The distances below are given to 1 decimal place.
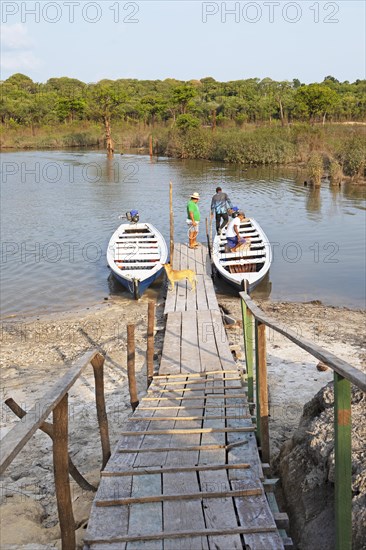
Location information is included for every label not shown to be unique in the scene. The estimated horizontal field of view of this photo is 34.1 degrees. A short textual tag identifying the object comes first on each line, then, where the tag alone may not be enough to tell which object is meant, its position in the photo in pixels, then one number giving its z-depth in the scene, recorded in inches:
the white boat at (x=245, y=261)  494.9
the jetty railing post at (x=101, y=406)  191.0
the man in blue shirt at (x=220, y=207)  639.8
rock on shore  132.2
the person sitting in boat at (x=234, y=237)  533.0
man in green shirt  593.6
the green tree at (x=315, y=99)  1861.6
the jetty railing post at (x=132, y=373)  269.1
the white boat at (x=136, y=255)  507.8
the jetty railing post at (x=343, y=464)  115.8
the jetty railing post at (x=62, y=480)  140.4
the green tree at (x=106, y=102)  2134.6
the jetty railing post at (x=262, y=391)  185.8
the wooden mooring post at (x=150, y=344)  292.5
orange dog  473.1
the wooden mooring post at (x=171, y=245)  597.6
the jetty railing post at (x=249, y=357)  241.4
